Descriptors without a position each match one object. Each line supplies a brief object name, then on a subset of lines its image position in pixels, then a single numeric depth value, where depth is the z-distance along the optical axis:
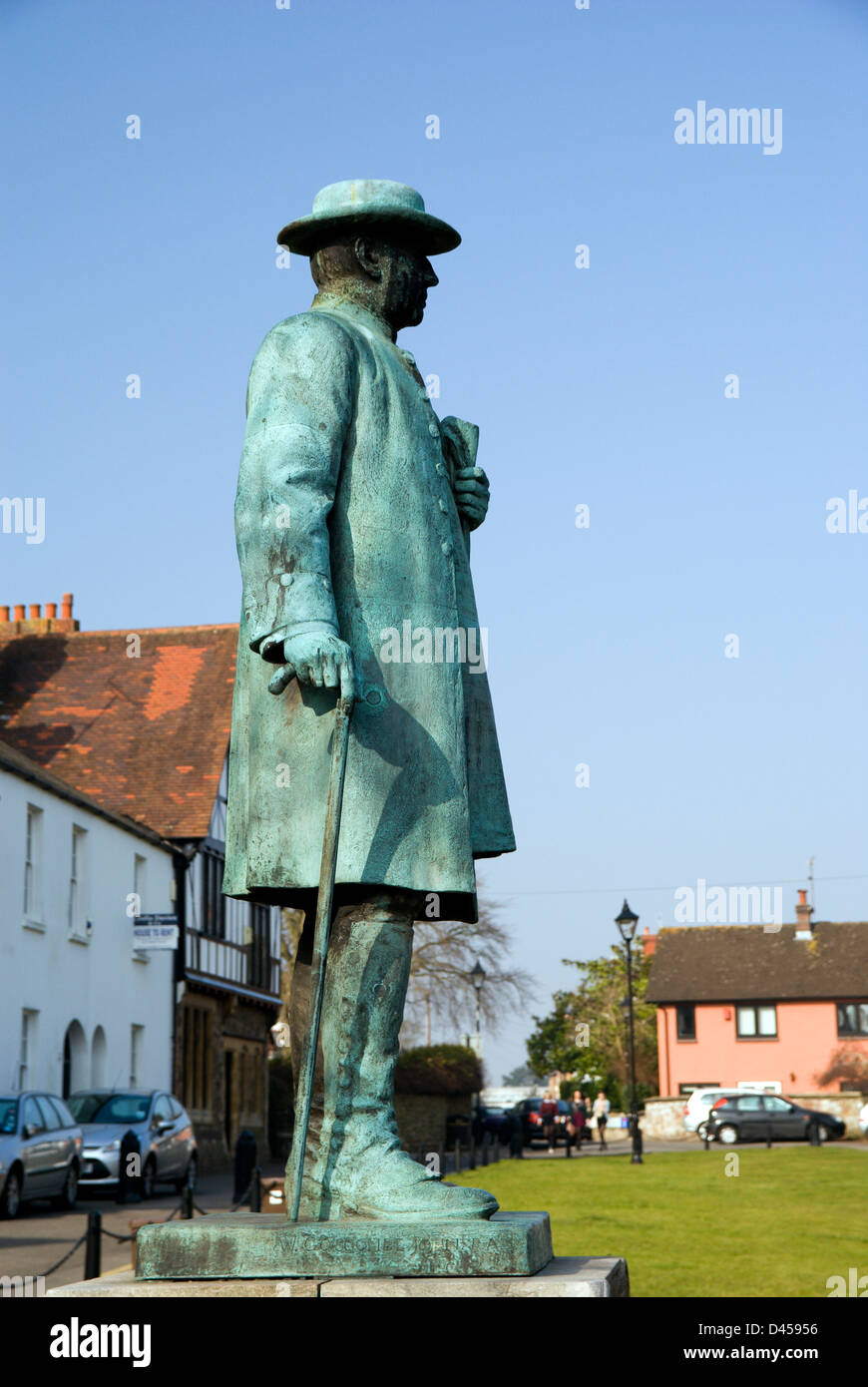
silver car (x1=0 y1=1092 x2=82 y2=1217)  18.92
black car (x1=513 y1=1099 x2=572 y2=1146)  51.30
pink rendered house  69.00
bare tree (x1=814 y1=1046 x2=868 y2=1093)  67.56
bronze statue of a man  4.39
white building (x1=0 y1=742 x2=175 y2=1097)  26.56
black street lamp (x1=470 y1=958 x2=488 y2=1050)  45.78
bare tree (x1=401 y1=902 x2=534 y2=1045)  48.00
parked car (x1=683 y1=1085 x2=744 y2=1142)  53.50
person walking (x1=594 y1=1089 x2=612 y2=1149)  54.86
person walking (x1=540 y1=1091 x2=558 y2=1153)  50.11
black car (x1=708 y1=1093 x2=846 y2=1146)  49.59
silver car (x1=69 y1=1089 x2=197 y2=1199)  23.70
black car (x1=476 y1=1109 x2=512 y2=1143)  50.56
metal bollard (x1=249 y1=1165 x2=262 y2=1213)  14.53
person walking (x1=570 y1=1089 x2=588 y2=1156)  48.53
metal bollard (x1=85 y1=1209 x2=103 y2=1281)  10.48
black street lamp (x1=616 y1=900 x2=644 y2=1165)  37.75
